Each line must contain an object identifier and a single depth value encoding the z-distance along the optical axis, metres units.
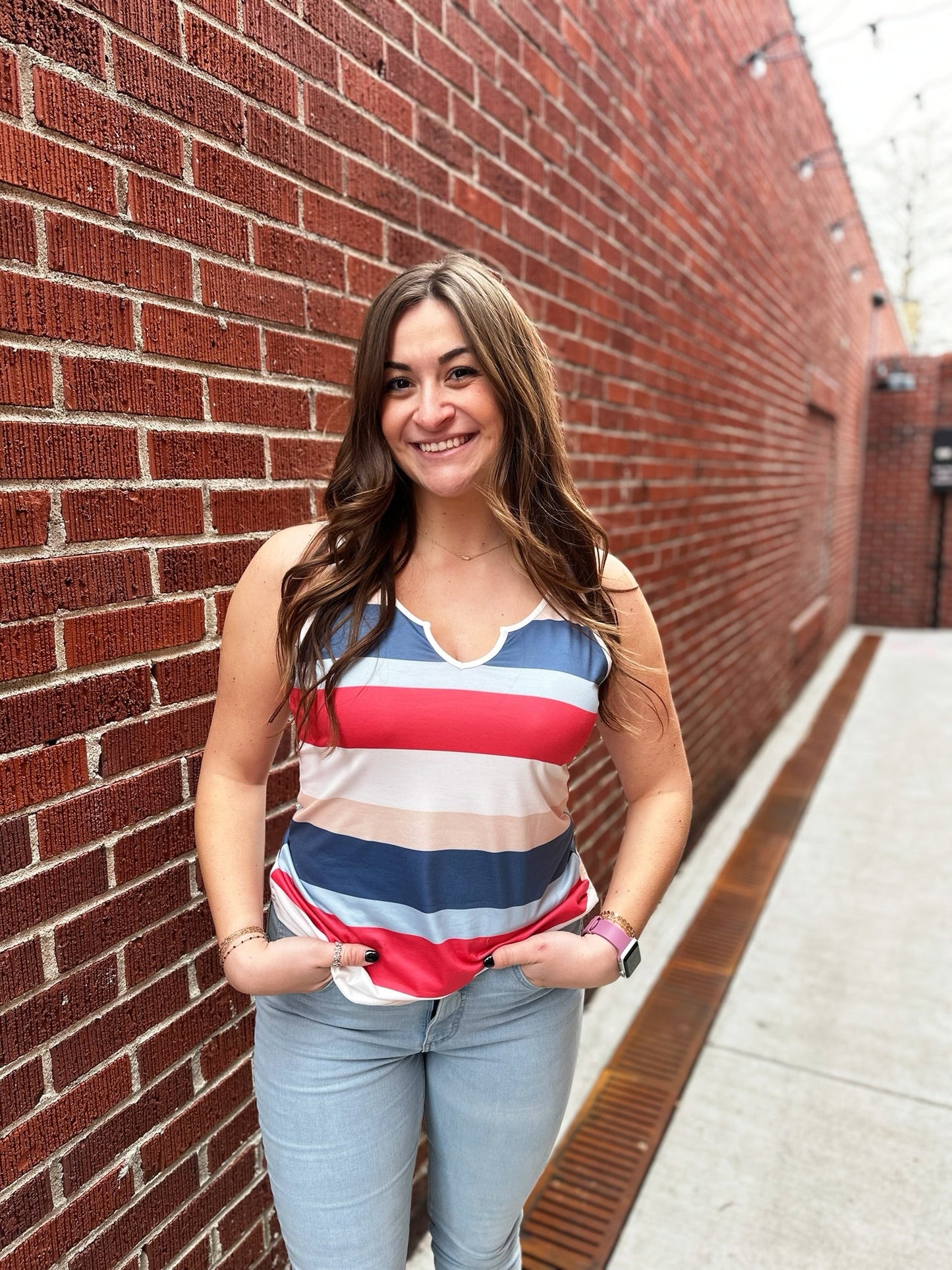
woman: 1.27
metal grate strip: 2.22
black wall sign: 11.35
